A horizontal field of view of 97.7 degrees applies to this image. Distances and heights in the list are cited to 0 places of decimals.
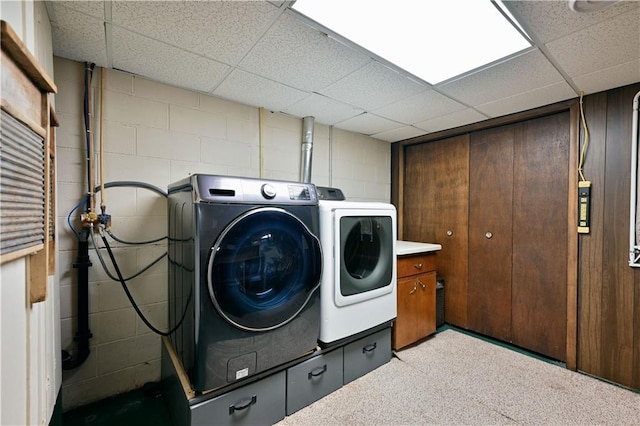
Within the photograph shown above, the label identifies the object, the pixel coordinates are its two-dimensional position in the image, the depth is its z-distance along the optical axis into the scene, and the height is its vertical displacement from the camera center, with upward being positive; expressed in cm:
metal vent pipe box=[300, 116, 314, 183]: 263 +60
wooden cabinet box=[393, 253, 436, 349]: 239 -79
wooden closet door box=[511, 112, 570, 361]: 231 -20
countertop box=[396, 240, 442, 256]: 235 -33
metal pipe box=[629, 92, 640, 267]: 191 +18
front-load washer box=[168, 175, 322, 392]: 133 -35
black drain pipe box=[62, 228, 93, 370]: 167 -58
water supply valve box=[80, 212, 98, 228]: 165 -6
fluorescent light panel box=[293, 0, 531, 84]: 125 +91
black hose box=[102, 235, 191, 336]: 177 -58
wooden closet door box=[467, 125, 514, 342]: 262 -19
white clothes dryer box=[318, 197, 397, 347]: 185 -42
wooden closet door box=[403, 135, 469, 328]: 293 +5
